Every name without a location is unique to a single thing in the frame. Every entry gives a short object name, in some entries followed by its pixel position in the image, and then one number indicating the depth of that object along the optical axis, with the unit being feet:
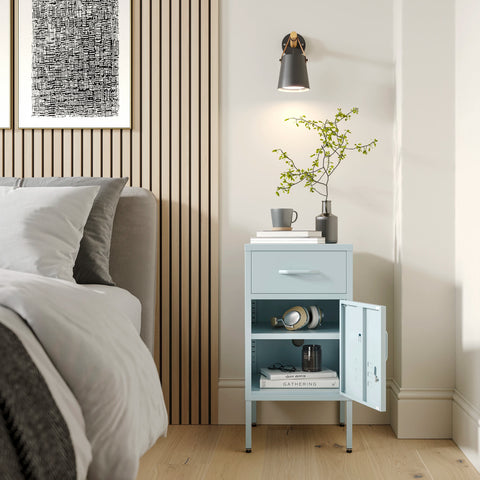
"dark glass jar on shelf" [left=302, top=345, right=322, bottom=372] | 7.50
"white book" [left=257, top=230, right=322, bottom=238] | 7.20
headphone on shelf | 7.29
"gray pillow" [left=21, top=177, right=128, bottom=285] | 6.88
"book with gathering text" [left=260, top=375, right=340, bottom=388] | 7.14
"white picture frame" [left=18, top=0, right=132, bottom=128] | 8.29
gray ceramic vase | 7.54
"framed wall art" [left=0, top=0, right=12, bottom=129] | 8.33
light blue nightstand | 6.97
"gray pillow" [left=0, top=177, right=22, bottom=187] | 7.44
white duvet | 3.67
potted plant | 7.89
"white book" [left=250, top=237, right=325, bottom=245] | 7.16
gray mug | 7.44
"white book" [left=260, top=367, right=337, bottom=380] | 7.23
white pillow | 6.14
